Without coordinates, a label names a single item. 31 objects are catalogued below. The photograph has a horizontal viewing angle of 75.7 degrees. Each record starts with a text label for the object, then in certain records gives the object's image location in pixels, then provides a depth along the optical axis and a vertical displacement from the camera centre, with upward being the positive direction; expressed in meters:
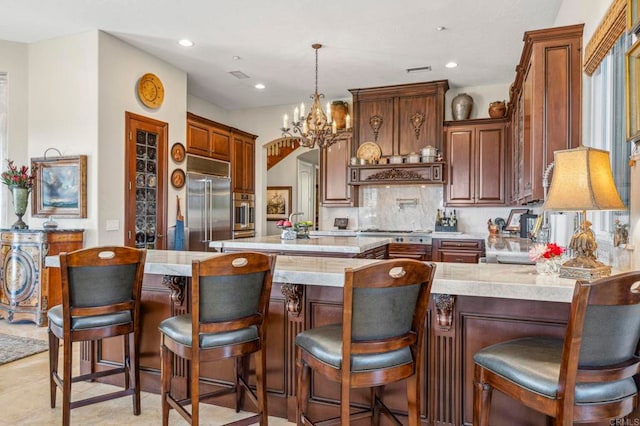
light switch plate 4.38 -0.13
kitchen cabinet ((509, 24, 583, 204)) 2.80 +0.83
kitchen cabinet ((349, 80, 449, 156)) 5.88 +1.44
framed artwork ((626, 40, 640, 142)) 1.83 +0.56
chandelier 4.39 +0.93
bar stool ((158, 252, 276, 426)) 1.79 -0.49
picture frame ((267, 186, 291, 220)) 9.69 +0.27
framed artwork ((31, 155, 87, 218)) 4.30 +0.28
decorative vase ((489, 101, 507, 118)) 5.59 +1.43
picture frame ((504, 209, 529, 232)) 5.35 -0.09
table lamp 1.67 +0.09
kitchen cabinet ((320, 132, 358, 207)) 6.42 +0.60
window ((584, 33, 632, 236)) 2.16 +0.55
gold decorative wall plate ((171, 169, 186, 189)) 5.32 +0.46
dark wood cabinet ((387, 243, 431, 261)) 5.67 -0.51
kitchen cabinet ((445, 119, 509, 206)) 5.66 +0.72
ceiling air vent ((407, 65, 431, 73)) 5.27 +1.88
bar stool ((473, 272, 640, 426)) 1.24 -0.49
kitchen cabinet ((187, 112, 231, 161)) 5.80 +1.13
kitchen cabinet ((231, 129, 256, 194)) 6.82 +0.89
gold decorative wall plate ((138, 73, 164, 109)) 4.79 +1.47
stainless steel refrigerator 5.70 +0.08
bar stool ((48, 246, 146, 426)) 2.07 -0.47
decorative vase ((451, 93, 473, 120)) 5.86 +1.53
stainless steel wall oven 6.77 -0.03
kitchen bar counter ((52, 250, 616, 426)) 1.82 -0.53
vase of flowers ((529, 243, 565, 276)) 1.93 -0.21
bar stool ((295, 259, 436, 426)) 1.52 -0.46
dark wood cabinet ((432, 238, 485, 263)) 5.47 -0.49
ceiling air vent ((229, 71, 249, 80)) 5.49 +1.89
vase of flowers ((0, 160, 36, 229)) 4.32 +0.28
